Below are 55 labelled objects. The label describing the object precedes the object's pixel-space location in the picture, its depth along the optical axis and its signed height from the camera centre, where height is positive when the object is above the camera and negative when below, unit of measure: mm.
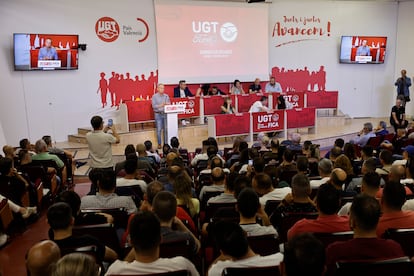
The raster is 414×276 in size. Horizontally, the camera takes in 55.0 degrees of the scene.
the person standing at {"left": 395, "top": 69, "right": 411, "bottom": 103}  13289 -307
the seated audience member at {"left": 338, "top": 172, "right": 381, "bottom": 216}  3385 -909
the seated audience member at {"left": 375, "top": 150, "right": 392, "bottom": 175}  4832 -1016
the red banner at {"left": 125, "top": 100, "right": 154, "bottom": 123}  10344 -766
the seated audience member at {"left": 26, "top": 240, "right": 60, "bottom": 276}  1868 -825
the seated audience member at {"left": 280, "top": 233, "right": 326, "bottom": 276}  1684 -758
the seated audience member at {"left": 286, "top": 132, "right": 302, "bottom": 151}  7121 -1157
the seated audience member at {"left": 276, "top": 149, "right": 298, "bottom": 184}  4948 -1115
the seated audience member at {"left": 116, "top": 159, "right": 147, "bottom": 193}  4270 -1062
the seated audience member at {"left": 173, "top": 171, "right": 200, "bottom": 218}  3551 -1012
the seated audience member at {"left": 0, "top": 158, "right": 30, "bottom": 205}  4867 -1192
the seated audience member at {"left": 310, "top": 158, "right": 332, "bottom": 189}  4449 -1013
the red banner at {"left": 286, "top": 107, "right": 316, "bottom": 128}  10586 -1056
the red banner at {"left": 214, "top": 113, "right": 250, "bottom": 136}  9867 -1103
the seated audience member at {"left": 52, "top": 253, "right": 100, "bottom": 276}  1612 -746
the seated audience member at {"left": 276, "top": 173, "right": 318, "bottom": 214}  3184 -978
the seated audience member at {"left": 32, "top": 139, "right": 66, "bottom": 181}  6221 -1117
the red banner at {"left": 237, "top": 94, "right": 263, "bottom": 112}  11523 -623
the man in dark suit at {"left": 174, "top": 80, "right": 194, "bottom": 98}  11219 -261
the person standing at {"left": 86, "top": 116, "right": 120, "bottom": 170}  5195 -823
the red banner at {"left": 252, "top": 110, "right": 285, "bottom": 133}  10227 -1087
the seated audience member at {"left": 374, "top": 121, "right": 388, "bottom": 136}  7959 -1085
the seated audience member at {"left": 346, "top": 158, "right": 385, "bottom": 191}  4277 -1048
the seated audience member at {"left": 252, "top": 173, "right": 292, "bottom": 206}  3723 -1052
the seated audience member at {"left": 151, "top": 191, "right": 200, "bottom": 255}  2648 -914
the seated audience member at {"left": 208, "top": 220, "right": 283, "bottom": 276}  2090 -928
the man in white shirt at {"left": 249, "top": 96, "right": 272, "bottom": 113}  10359 -750
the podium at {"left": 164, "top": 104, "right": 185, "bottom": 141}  9211 -890
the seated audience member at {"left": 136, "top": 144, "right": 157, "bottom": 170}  5836 -1091
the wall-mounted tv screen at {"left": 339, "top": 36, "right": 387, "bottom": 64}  13719 +955
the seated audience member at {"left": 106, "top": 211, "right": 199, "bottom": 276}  2135 -929
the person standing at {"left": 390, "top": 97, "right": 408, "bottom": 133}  10559 -1053
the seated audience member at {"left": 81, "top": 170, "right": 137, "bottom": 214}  3574 -1048
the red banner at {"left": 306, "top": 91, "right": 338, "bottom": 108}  12641 -688
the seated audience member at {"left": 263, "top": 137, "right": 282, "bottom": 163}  5923 -1159
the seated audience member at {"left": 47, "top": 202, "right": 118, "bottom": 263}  2529 -973
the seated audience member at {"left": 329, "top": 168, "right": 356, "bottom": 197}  3768 -965
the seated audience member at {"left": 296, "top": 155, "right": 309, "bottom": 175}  4625 -991
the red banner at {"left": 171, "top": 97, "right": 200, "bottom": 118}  10842 -705
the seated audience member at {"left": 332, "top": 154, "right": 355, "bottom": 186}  4496 -990
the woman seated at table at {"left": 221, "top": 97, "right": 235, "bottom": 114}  10828 -741
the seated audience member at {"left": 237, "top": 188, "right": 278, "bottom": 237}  2695 -913
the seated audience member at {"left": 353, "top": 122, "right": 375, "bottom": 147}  7770 -1145
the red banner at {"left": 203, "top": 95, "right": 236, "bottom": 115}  11219 -670
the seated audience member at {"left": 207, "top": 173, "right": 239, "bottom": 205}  3692 -1071
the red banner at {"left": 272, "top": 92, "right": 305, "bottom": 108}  12080 -607
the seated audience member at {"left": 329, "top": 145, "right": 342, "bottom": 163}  5445 -1027
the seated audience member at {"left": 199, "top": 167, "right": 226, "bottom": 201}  4156 -1087
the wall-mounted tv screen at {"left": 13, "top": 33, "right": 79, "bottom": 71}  9555 +787
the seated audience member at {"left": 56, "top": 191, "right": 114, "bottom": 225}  3086 -1045
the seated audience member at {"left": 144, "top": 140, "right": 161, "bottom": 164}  6699 -1188
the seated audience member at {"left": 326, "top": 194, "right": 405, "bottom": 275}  2170 -919
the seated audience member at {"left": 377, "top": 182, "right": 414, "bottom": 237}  2717 -941
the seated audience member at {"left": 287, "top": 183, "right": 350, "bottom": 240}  2682 -965
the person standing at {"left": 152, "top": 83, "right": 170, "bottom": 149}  9781 -703
